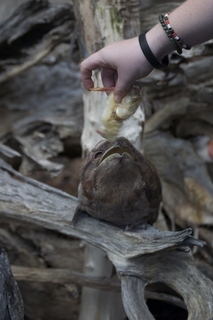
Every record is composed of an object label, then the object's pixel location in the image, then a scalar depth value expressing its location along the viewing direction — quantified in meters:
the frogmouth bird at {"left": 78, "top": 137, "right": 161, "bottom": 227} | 2.13
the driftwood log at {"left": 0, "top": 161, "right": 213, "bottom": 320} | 1.99
